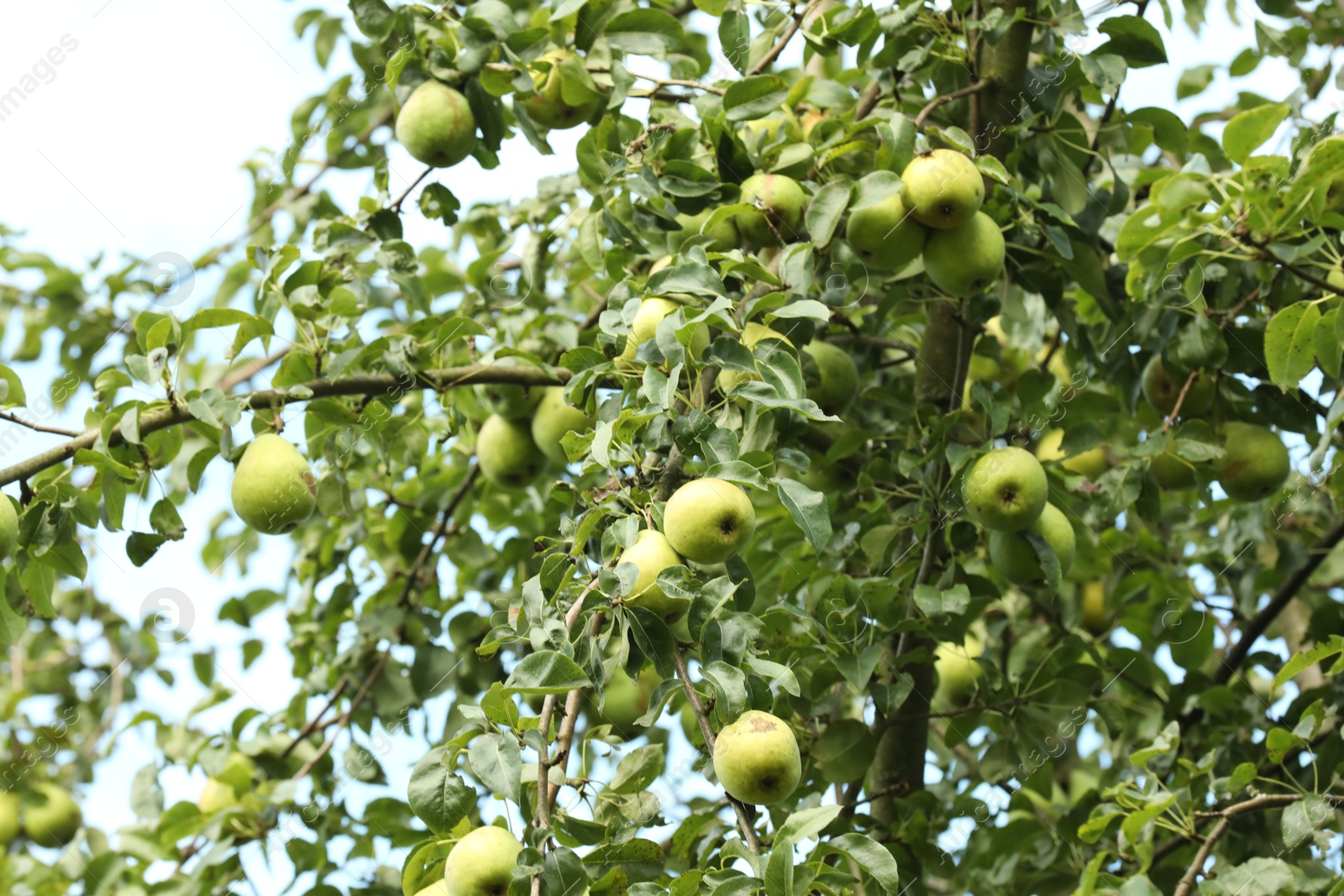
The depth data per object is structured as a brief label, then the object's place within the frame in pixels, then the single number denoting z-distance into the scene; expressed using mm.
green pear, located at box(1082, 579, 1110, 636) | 3340
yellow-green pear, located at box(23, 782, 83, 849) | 3877
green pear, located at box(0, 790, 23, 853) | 3867
